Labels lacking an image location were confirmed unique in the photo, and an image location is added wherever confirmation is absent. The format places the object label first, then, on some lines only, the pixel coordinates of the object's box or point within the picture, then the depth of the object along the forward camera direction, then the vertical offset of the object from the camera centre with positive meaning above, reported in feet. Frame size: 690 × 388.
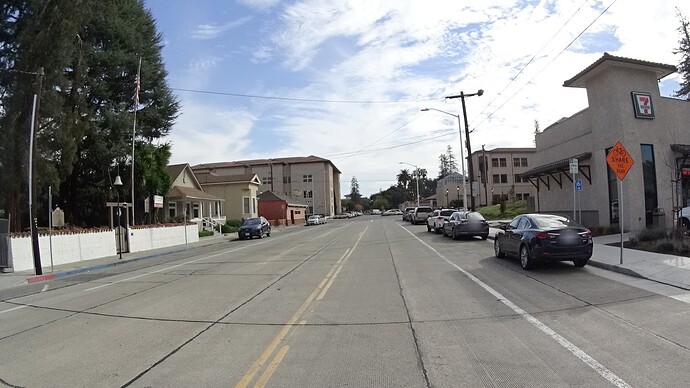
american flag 87.41 +24.12
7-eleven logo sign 67.73 +12.33
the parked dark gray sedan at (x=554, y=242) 39.27 -3.89
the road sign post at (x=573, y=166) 58.85 +3.58
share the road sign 40.75 +2.74
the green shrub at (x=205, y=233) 133.94 -5.50
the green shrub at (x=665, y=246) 44.12 -5.25
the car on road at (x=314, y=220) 228.63 -5.73
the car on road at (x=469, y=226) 77.46 -4.19
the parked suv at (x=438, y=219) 100.88 -3.76
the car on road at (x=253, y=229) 119.75 -4.40
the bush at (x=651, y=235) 51.18 -4.79
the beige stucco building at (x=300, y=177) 377.50 +25.94
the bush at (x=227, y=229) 153.99 -5.30
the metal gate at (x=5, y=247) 58.23 -2.84
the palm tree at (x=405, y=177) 555.28 +31.29
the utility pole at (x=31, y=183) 54.13 +4.66
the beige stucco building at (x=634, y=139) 67.10 +7.77
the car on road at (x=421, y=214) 162.40 -3.88
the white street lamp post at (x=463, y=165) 114.13 +9.30
